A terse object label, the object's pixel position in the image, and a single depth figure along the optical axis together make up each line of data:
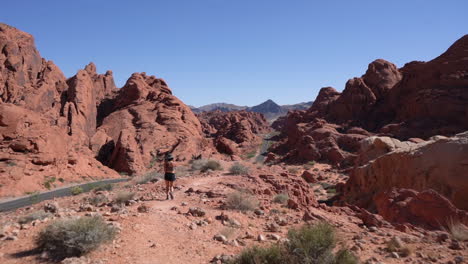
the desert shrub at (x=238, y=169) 15.73
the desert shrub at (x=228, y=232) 6.98
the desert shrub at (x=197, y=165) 21.10
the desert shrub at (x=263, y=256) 4.86
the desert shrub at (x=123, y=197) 10.00
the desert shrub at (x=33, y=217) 7.93
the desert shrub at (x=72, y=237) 5.61
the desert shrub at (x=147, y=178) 16.93
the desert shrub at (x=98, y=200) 10.49
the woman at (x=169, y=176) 10.82
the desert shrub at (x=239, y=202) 9.30
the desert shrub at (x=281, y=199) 11.24
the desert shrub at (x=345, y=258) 4.73
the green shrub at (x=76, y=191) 16.25
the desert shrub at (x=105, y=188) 15.99
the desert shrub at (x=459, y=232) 6.14
